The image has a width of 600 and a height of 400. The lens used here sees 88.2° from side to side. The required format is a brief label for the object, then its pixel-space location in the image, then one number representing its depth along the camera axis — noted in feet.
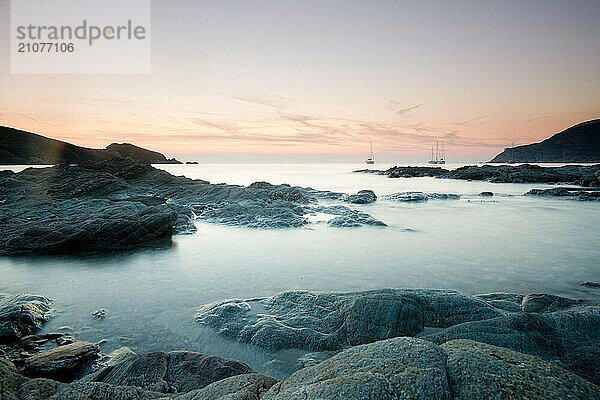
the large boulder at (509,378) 9.38
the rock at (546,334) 16.24
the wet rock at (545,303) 22.85
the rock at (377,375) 9.45
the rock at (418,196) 111.86
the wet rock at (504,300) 23.73
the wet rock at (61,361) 16.74
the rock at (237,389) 11.32
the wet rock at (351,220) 65.26
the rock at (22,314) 21.16
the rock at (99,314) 25.27
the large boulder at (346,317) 20.88
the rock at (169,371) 15.55
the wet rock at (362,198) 107.92
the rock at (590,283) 31.70
